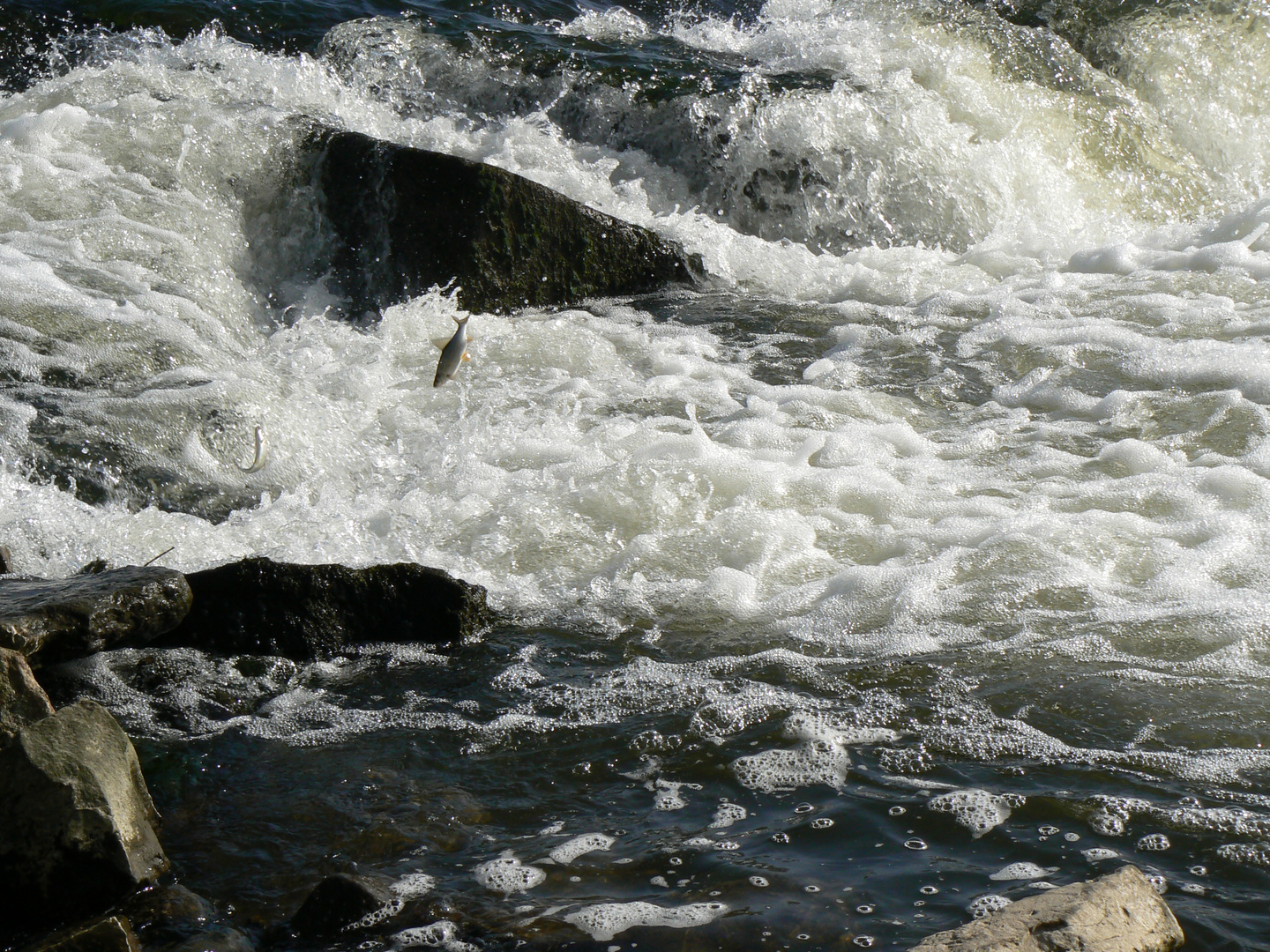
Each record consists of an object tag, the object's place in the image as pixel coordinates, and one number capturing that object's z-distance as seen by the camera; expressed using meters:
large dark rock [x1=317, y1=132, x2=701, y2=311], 13.77
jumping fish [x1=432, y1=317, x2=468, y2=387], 9.62
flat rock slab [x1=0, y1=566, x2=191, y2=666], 6.36
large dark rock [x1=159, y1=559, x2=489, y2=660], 7.32
